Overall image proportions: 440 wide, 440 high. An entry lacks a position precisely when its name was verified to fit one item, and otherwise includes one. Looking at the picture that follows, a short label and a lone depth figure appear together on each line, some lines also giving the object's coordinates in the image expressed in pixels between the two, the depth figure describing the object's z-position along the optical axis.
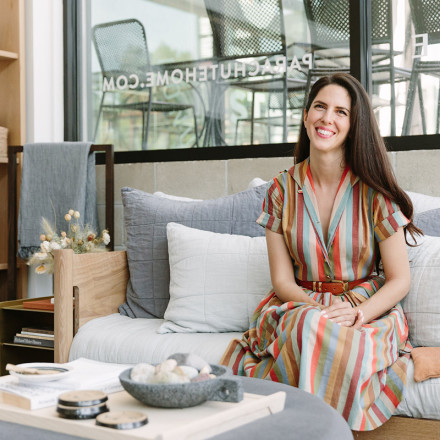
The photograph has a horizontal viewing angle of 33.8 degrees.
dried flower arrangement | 2.68
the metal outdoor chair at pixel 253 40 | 2.98
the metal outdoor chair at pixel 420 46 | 2.65
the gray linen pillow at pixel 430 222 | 2.21
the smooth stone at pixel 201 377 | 1.23
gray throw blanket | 3.10
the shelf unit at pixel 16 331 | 2.74
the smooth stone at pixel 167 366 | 1.23
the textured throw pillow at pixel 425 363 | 1.78
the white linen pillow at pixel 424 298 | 2.00
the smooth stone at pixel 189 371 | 1.24
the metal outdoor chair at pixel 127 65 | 3.29
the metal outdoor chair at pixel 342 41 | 2.75
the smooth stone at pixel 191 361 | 1.29
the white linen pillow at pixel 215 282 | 2.29
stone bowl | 1.19
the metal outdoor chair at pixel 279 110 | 2.96
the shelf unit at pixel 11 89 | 3.30
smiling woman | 1.91
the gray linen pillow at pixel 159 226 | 2.50
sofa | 2.12
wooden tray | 1.10
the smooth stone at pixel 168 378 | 1.21
